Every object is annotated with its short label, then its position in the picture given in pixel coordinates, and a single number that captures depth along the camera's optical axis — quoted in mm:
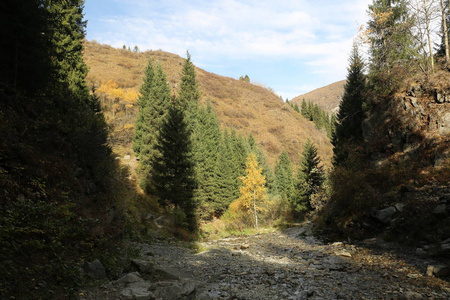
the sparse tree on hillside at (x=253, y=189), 30864
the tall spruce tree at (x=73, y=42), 19250
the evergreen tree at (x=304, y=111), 109831
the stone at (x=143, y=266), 7743
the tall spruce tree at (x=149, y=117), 29358
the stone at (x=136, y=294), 5512
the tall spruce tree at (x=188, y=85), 45031
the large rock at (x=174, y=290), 5957
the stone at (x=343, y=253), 10906
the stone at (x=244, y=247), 16555
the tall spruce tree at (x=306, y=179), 35688
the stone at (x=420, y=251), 8700
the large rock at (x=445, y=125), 13138
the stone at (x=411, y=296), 5984
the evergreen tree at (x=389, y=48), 18578
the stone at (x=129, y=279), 6305
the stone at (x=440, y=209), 9148
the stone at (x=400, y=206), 11180
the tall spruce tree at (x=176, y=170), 21986
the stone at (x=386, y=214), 11570
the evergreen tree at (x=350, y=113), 29016
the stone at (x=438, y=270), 6946
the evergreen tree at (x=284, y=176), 51531
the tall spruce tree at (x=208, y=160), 33000
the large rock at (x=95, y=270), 6380
